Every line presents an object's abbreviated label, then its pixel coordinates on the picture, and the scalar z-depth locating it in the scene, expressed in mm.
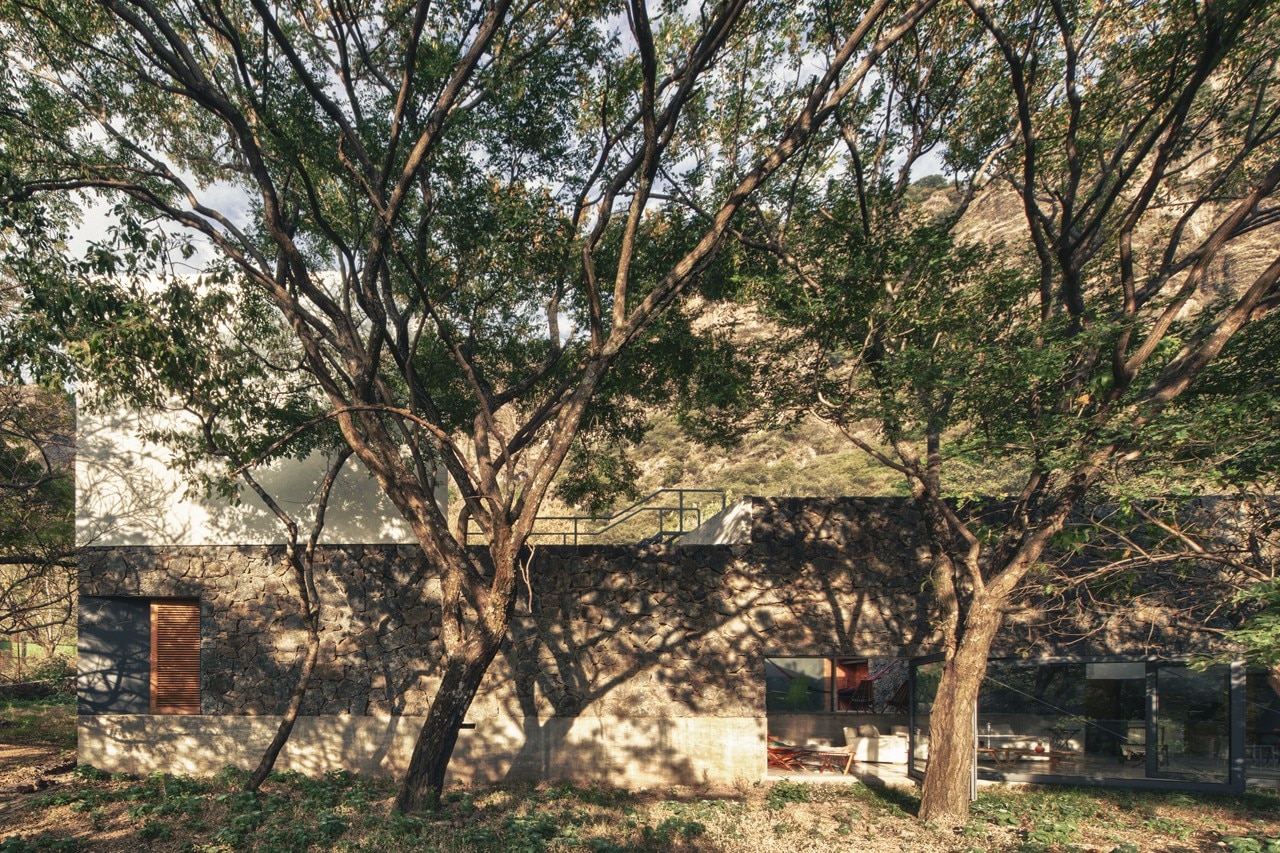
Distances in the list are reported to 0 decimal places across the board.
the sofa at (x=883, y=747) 12141
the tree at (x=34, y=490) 12023
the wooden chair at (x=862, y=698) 15719
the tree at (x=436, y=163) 8266
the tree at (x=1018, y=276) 7590
